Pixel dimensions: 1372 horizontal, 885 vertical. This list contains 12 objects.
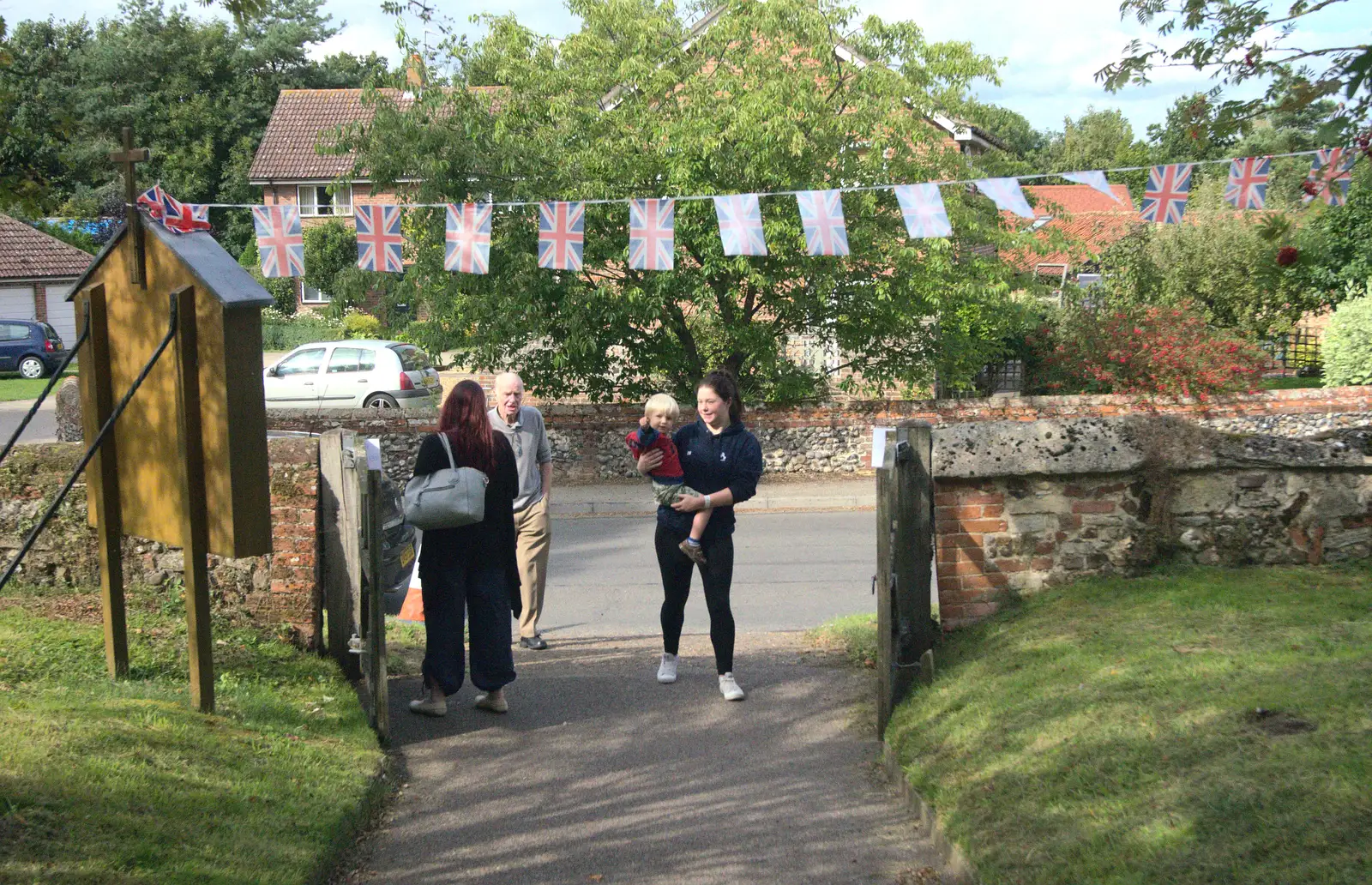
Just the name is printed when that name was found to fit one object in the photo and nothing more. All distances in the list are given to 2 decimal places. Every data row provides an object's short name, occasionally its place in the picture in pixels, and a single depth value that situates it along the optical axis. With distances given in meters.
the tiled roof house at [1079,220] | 18.30
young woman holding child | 6.92
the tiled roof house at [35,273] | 44.34
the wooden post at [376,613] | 5.88
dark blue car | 37.75
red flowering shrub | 19.69
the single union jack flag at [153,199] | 11.97
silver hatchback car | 23.95
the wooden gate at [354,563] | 5.91
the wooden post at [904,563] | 6.00
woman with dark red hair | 6.53
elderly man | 8.38
